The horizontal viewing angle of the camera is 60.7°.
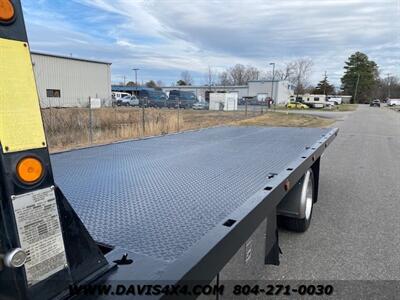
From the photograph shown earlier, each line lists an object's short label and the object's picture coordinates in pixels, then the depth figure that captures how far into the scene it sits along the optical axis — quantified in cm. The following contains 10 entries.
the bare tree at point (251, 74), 10169
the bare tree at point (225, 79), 9886
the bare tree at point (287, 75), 9119
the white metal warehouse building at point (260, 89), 6856
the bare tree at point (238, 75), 10099
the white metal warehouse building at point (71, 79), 3275
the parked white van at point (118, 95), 5144
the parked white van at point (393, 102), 8458
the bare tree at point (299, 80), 9012
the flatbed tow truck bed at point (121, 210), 102
